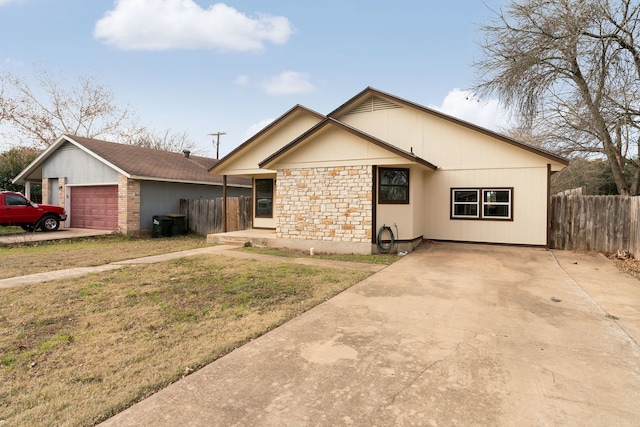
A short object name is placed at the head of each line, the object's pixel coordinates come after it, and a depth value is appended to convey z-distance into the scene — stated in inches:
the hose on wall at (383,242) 414.0
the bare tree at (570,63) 455.5
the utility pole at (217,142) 1462.8
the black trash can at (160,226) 620.1
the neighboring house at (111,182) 609.3
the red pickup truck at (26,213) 579.5
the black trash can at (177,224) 637.3
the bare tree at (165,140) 1448.1
